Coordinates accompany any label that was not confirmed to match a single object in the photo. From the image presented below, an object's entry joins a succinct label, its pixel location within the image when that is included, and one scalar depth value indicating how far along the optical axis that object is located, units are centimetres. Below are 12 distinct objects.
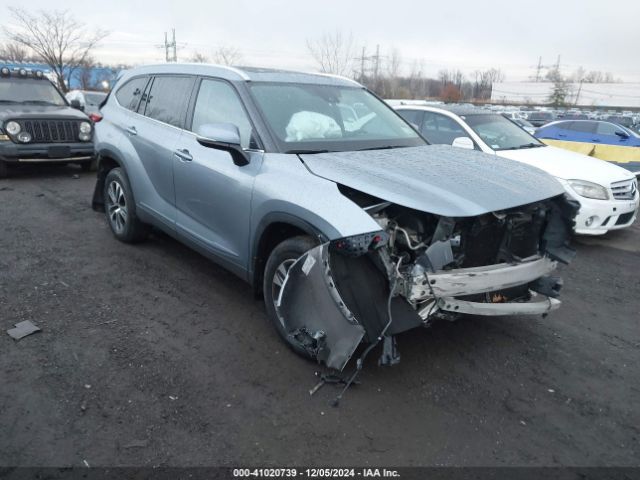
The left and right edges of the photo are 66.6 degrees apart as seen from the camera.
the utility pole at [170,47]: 4556
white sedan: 625
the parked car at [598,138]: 1072
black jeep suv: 857
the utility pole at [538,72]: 9110
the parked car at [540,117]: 2817
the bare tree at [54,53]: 2197
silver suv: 290
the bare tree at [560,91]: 6756
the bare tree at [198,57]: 3764
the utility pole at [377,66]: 4088
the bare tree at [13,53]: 3055
